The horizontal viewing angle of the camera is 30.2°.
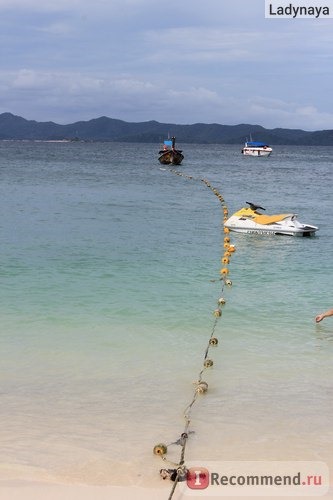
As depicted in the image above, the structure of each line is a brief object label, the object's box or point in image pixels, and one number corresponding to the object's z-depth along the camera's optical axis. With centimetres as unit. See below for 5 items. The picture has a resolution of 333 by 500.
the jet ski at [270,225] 2409
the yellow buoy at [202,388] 889
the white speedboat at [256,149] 13588
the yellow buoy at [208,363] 997
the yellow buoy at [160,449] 701
